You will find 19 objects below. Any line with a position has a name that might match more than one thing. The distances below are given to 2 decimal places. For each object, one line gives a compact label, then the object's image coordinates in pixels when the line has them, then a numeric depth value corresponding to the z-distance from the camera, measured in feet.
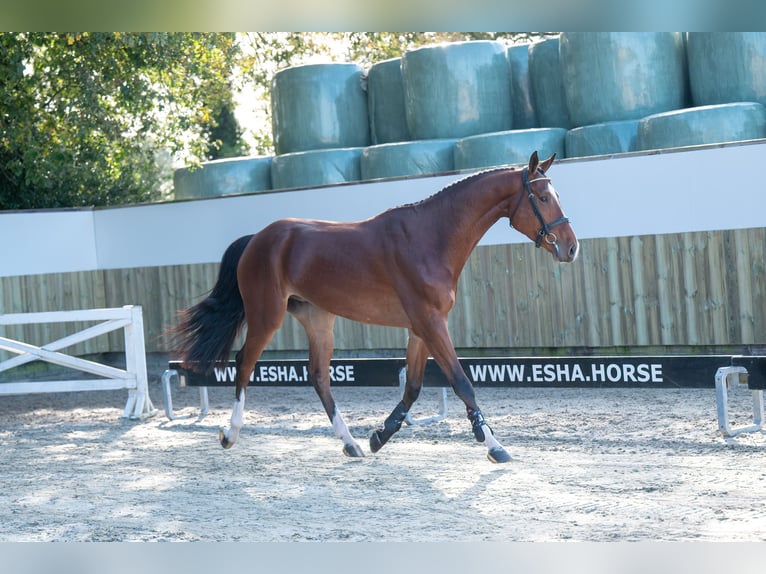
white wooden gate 55.06
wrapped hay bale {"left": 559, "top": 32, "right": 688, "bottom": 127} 62.54
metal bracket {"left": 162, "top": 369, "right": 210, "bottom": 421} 52.54
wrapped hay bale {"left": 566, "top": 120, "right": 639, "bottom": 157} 62.08
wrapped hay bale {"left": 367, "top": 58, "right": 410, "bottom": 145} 73.67
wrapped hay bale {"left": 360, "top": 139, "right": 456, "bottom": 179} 67.31
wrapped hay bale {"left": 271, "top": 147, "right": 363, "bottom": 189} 70.33
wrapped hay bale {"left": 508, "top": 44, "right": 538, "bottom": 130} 71.15
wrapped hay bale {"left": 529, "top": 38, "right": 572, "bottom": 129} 67.82
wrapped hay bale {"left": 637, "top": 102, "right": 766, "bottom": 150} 57.62
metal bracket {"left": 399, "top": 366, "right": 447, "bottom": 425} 46.75
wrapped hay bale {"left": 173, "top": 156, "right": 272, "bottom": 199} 75.00
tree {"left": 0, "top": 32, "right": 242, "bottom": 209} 61.72
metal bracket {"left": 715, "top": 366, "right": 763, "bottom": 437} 39.04
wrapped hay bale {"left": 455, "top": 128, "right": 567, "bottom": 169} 63.16
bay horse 36.86
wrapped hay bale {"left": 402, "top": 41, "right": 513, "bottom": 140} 68.18
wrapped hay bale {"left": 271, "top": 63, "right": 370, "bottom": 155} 73.00
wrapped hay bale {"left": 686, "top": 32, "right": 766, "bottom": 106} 59.77
